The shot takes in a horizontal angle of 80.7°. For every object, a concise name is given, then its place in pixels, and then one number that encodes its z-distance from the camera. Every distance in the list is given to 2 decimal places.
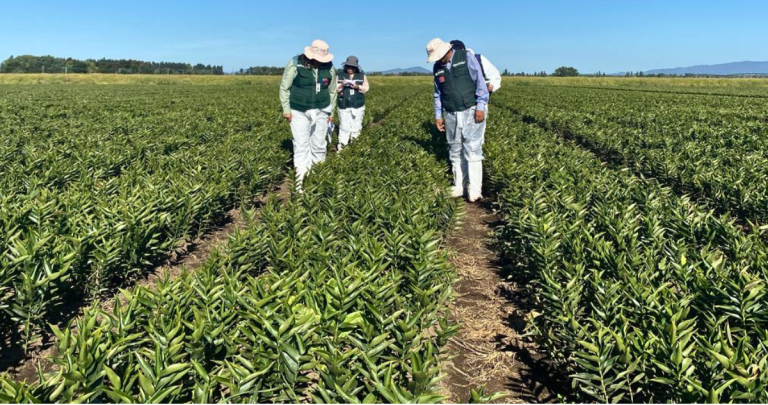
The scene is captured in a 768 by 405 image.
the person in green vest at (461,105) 7.02
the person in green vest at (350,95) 11.27
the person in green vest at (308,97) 7.54
